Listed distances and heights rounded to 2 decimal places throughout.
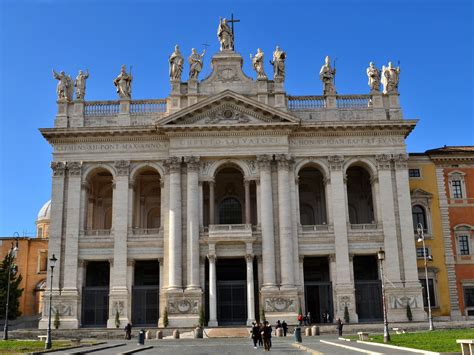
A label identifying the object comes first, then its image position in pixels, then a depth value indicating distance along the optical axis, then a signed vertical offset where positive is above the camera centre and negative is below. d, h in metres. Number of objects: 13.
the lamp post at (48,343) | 28.68 -1.64
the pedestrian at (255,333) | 28.67 -1.38
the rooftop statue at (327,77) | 49.12 +18.56
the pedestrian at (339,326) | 36.87 -1.48
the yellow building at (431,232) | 47.81 +5.58
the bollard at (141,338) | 32.36 -1.68
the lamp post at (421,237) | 43.36 +4.75
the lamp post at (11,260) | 37.03 +4.36
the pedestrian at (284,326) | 38.22 -1.47
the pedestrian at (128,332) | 37.98 -1.58
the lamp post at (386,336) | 28.19 -1.69
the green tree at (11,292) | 57.81 +1.80
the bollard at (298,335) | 31.38 -1.70
